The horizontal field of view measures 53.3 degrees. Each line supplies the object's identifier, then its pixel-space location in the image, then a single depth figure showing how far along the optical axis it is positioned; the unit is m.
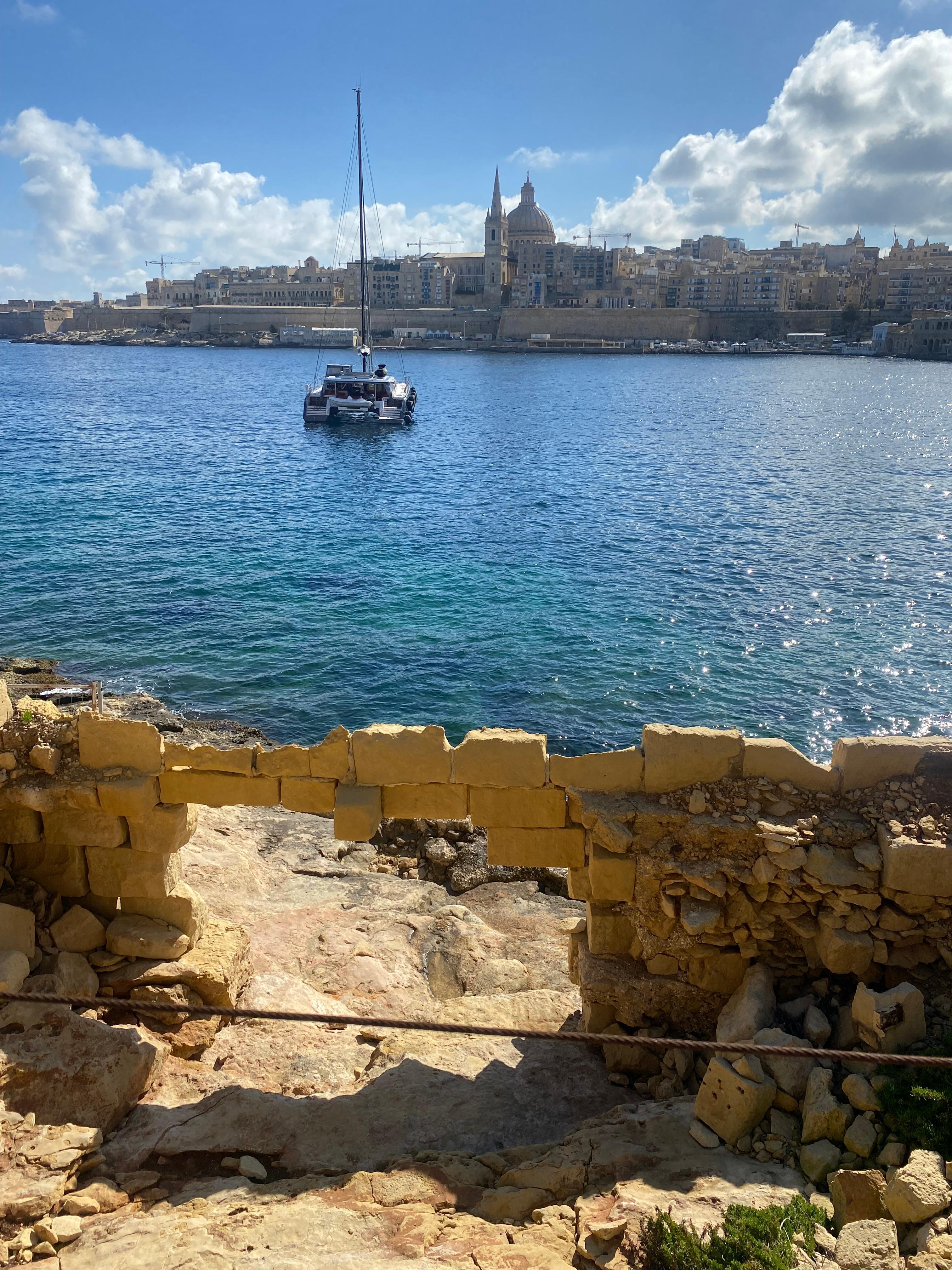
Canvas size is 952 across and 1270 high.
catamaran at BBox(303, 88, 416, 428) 50.44
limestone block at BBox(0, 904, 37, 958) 5.64
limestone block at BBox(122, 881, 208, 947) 6.31
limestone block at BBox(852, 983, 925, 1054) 4.58
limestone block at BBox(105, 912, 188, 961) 6.11
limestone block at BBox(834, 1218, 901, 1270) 3.41
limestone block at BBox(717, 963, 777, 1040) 5.04
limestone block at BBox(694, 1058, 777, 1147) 4.45
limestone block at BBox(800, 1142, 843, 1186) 4.09
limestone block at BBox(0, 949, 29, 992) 5.30
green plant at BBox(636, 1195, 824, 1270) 3.52
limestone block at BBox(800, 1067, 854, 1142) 4.25
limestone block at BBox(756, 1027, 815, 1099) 4.54
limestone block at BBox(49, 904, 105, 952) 6.02
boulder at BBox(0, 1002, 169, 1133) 5.05
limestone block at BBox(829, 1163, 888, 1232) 3.75
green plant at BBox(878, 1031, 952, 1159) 4.06
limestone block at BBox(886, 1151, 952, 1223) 3.57
